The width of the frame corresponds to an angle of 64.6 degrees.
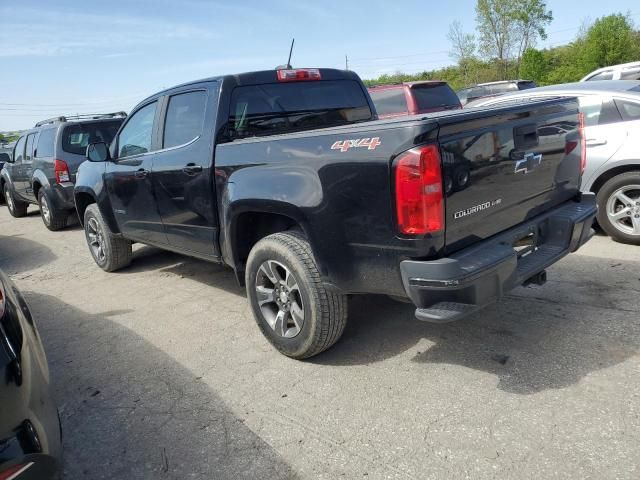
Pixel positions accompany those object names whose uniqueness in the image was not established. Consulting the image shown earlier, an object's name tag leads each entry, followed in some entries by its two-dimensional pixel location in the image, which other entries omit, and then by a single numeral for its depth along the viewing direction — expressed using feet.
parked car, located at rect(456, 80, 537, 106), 51.24
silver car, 16.30
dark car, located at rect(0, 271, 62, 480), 5.61
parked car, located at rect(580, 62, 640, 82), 48.37
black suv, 27.55
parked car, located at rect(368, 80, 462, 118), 28.32
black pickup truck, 8.10
